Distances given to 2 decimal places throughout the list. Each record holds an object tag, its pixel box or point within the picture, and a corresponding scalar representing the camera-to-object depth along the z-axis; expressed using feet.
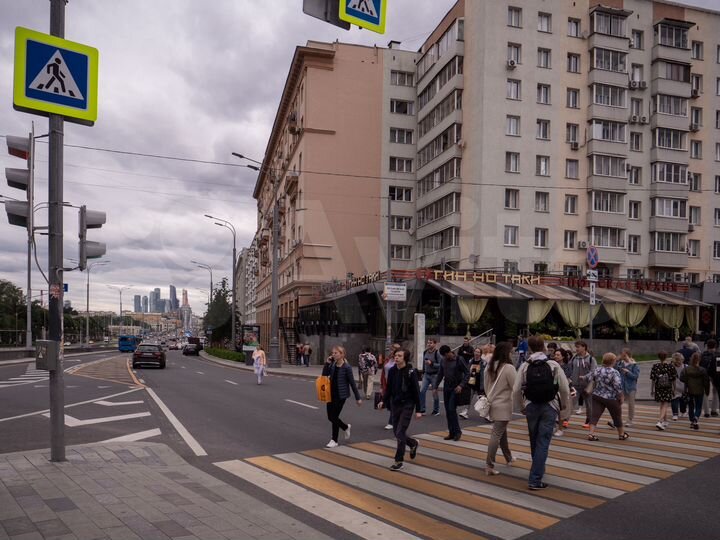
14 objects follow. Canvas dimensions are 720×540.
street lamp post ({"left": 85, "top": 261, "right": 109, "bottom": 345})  219.20
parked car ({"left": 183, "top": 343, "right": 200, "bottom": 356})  227.40
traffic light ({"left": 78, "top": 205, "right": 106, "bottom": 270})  29.45
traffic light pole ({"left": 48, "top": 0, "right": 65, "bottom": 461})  27.07
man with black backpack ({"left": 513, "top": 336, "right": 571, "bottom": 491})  24.75
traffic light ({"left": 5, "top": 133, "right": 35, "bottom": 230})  27.63
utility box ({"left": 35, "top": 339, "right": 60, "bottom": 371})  26.76
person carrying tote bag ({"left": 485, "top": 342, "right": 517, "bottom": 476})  27.37
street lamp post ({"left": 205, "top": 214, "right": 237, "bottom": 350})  178.46
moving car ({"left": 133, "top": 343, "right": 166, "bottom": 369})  116.26
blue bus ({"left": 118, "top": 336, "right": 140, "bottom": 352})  240.32
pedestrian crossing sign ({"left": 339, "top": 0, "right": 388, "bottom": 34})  18.40
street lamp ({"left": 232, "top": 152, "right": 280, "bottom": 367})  116.16
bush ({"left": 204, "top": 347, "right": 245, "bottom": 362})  151.46
